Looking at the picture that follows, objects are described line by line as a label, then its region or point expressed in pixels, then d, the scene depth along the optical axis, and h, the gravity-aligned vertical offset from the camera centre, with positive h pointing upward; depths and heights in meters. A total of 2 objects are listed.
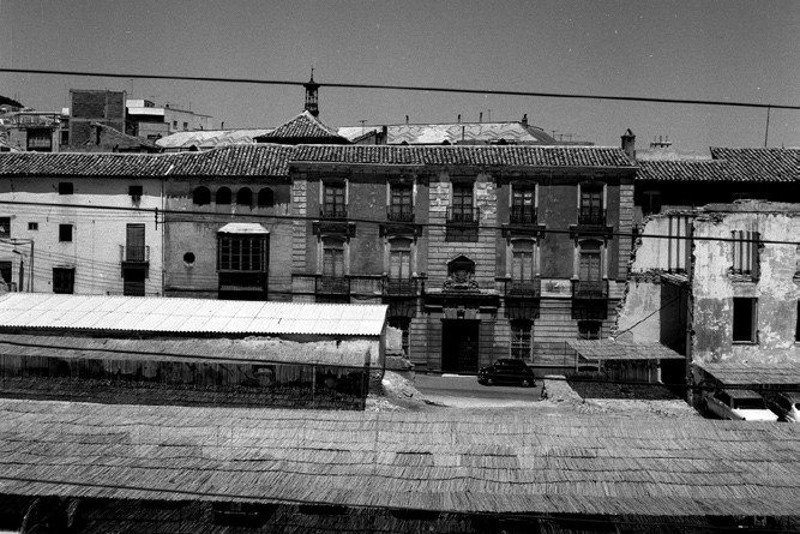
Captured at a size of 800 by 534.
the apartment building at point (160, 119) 70.19 +12.51
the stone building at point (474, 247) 36.22 +0.77
